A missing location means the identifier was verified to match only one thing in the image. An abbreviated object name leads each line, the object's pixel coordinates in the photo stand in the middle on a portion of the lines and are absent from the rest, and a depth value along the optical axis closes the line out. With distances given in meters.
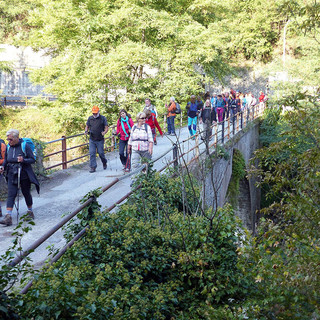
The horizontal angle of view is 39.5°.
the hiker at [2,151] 8.09
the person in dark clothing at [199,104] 16.76
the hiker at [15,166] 7.75
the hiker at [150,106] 13.87
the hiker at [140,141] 9.70
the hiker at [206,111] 16.72
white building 36.31
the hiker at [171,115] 16.62
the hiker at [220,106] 19.97
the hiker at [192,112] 16.48
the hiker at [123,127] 11.30
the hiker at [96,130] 11.42
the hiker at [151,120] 12.67
